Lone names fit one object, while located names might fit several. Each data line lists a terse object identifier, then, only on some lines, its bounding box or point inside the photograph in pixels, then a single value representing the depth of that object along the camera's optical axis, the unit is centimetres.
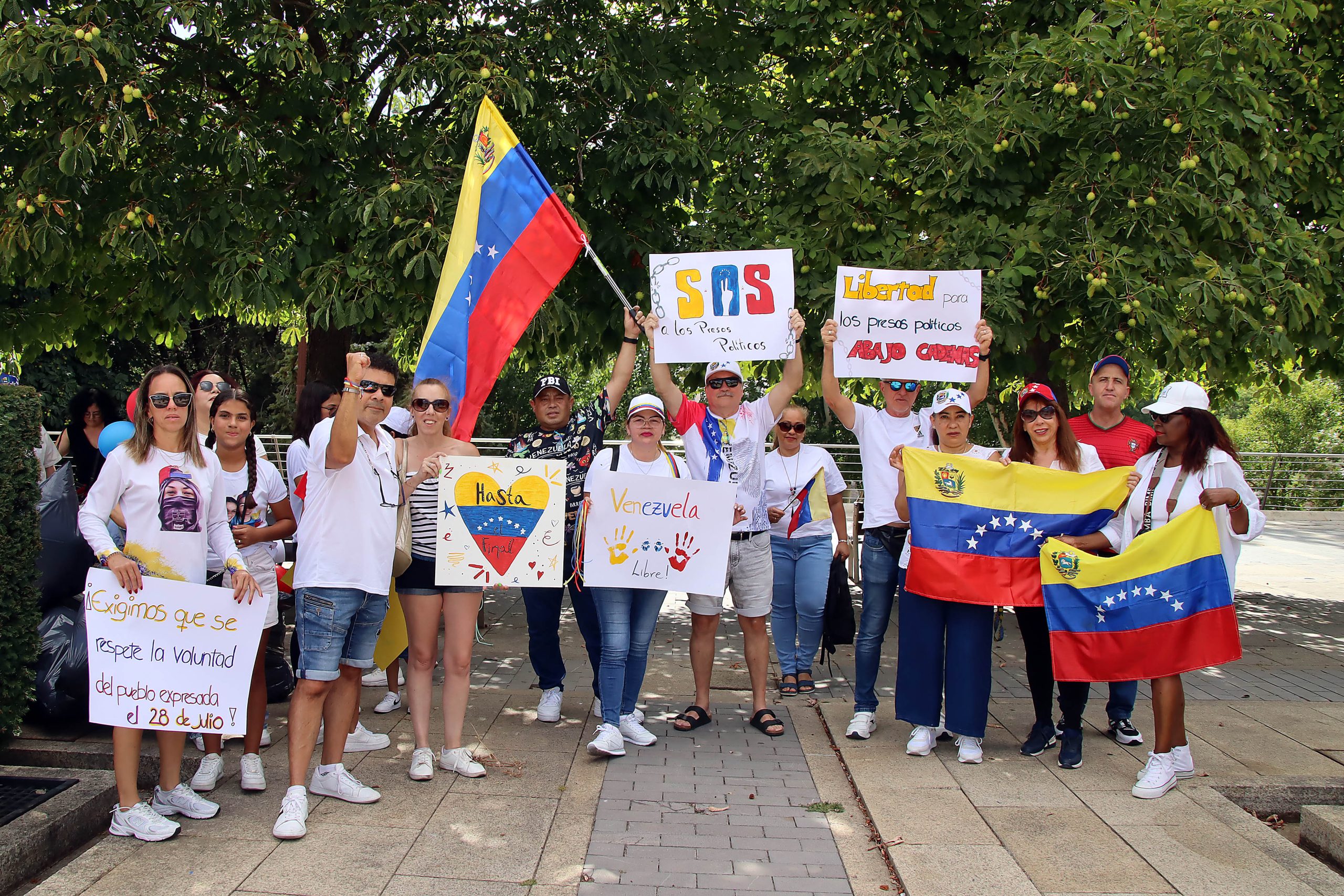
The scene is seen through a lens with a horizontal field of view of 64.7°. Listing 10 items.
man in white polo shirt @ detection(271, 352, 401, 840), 446
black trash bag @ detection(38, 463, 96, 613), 530
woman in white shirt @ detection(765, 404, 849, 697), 701
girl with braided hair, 483
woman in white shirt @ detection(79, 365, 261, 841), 422
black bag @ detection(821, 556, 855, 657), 694
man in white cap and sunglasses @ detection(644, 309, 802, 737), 580
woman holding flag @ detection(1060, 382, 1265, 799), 509
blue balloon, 508
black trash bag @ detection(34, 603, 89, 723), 525
